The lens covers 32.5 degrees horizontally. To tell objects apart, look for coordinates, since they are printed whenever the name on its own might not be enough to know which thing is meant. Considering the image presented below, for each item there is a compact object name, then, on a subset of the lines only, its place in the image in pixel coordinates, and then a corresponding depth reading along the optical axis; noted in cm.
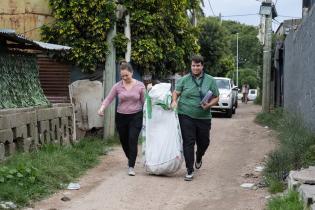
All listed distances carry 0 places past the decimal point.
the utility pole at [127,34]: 1289
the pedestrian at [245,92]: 3921
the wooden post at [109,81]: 1226
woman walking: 816
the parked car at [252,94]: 5248
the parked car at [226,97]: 2175
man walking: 775
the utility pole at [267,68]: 2089
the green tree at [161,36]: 1327
